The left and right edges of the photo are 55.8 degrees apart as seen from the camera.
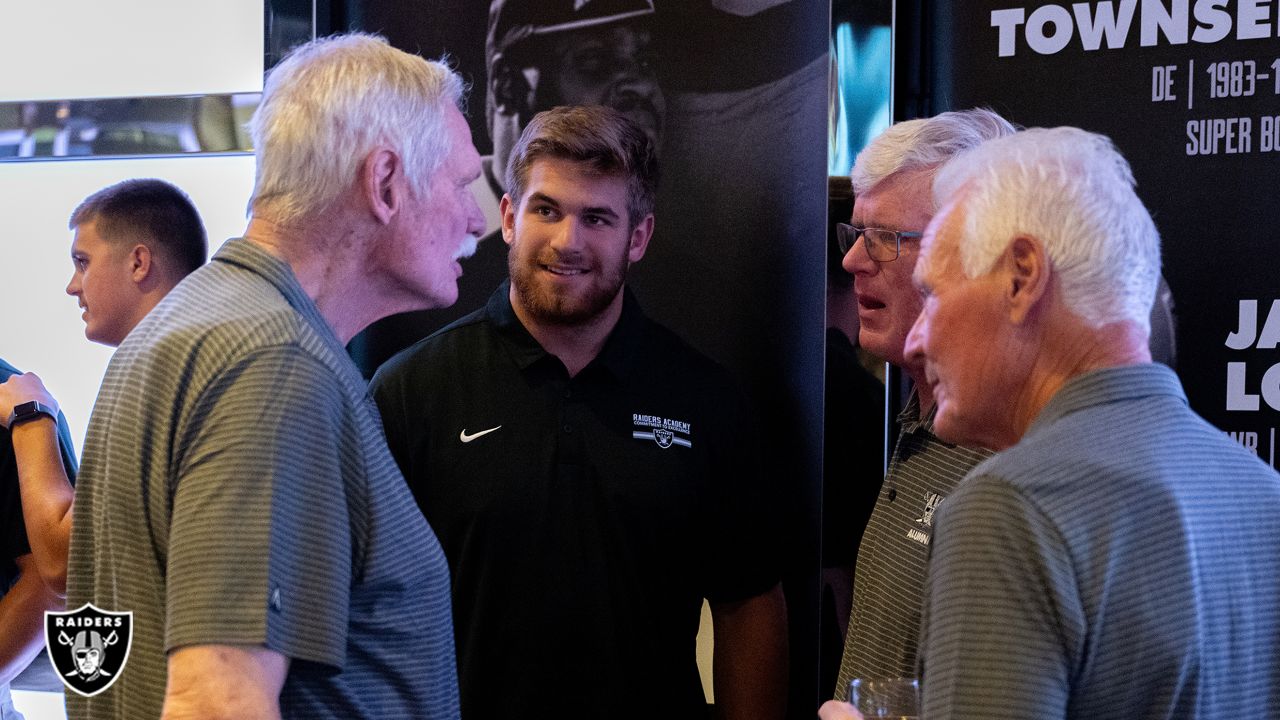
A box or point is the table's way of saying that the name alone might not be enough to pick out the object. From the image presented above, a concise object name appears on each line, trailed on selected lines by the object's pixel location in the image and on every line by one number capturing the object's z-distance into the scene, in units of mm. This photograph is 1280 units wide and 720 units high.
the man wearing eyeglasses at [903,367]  1849
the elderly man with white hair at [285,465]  1270
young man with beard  2264
